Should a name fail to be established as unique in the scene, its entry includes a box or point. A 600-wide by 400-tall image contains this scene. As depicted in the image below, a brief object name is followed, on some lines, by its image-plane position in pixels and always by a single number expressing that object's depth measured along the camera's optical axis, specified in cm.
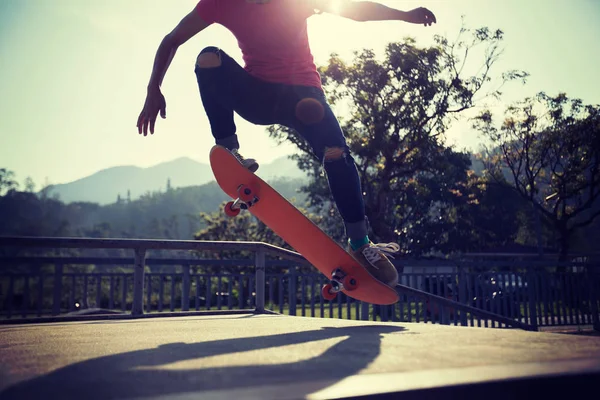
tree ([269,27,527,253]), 2053
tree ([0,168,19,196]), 9290
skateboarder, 294
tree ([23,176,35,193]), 11244
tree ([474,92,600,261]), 2475
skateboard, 299
